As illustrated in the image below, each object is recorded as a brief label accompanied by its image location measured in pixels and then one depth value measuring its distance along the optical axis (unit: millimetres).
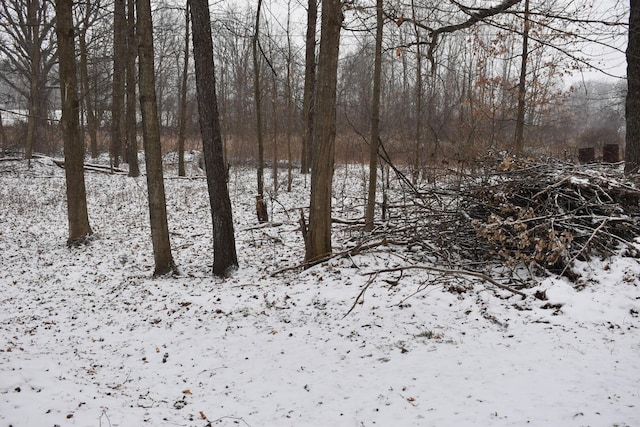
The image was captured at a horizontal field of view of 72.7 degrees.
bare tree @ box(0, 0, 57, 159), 17766
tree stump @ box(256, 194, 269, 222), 10539
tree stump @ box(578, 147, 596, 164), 12820
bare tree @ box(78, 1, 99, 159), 15156
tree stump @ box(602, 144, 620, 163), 10015
